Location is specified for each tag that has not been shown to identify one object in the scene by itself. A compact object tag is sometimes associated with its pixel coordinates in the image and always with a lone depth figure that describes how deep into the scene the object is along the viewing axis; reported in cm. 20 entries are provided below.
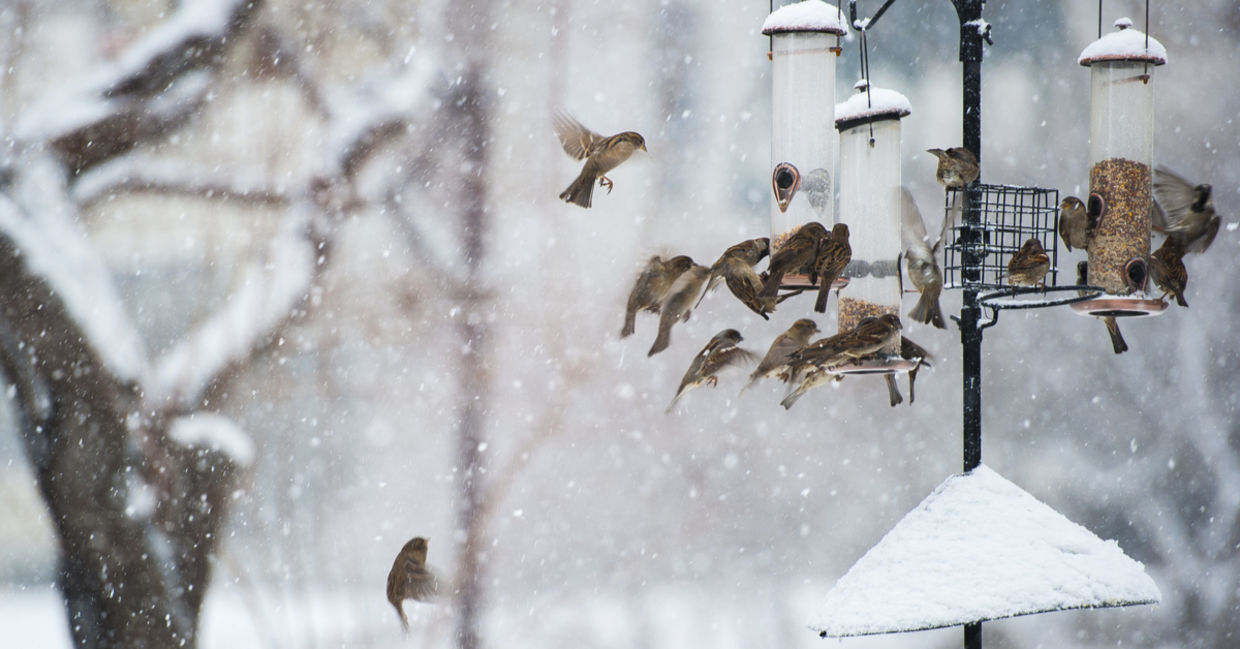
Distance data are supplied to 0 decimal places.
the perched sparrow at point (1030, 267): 1309
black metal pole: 1298
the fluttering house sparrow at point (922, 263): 1317
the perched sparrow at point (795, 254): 1299
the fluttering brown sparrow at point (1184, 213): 1321
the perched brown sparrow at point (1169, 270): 1317
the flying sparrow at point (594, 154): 1323
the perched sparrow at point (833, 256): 1302
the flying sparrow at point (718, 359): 1313
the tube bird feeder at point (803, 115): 1315
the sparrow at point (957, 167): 1299
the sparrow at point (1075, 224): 1321
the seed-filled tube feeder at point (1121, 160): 1319
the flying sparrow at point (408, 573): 1366
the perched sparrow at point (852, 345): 1301
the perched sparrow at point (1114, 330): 1323
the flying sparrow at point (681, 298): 1305
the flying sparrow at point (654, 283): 1305
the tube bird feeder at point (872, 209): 1324
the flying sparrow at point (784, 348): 1303
